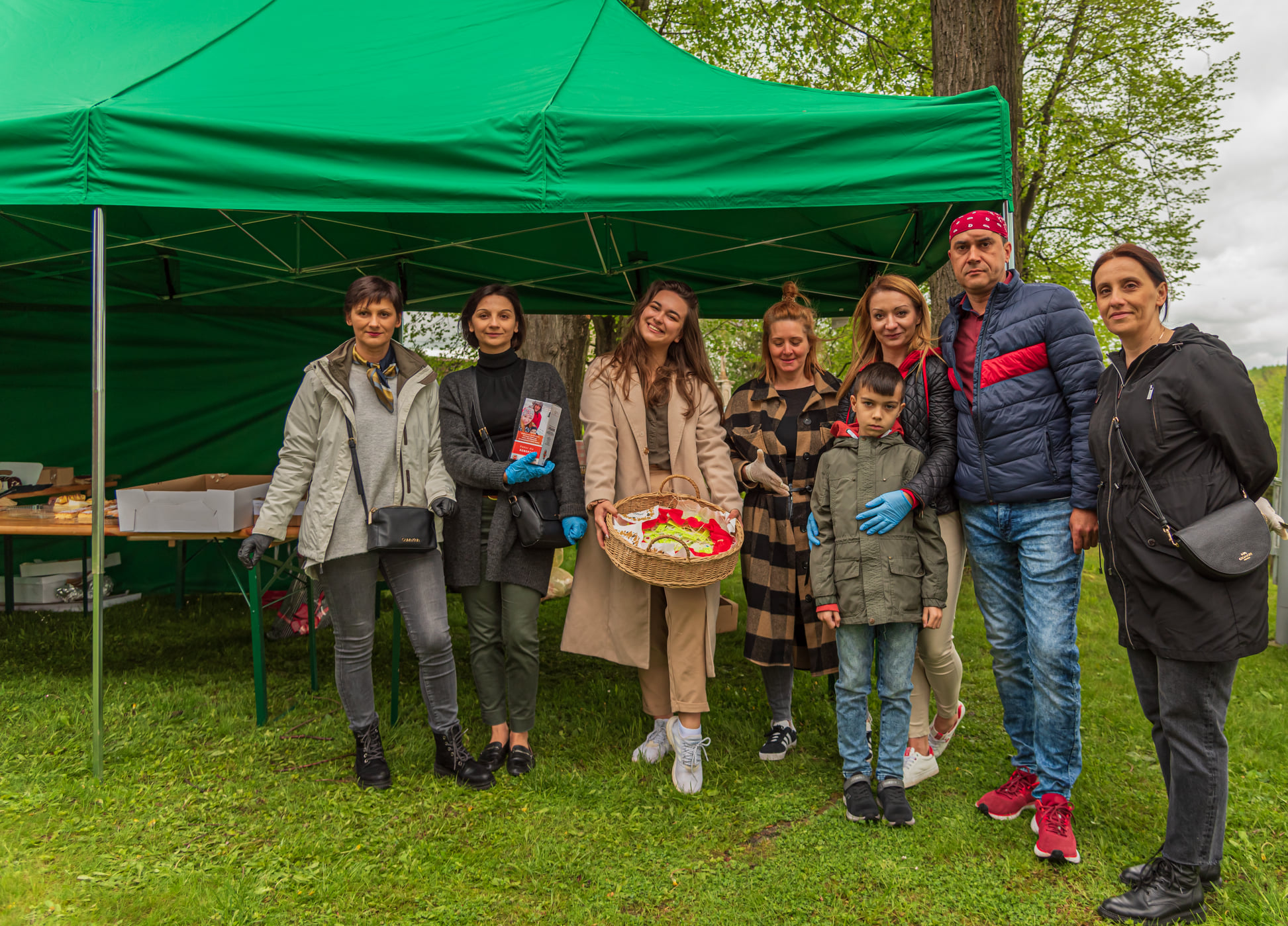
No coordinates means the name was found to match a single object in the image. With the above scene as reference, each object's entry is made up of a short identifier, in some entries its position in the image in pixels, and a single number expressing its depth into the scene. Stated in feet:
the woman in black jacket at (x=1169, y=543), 7.09
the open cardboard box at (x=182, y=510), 12.30
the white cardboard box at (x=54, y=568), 18.93
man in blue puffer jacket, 8.44
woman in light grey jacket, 9.71
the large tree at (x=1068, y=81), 40.88
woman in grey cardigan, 10.23
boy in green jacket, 9.15
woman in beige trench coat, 10.39
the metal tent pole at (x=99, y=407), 9.92
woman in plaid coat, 10.72
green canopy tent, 9.36
